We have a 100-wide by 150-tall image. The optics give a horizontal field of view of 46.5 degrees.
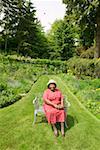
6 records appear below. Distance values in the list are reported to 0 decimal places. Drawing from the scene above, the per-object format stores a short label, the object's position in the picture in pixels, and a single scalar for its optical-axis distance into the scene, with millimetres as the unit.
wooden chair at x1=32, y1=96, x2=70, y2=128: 3440
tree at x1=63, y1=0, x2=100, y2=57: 8960
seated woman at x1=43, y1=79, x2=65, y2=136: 3173
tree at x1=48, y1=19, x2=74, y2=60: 17055
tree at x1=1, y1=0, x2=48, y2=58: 16802
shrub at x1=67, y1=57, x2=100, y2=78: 8200
